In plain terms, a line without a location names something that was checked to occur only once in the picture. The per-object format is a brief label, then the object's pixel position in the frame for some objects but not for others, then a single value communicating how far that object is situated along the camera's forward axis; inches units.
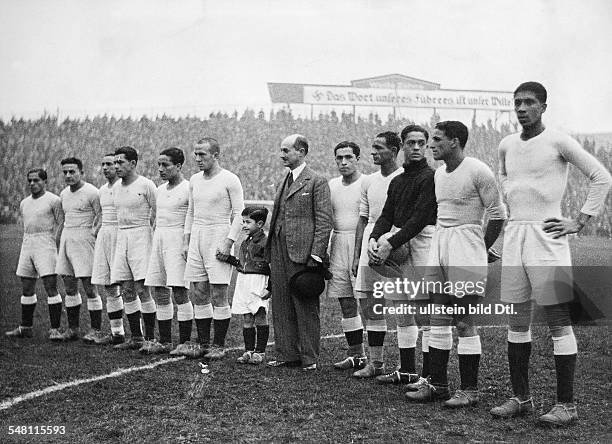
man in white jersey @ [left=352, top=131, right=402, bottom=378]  201.3
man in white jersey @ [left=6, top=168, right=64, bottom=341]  277.7
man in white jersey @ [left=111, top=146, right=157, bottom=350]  254.4
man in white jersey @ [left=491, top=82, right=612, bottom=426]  148.6
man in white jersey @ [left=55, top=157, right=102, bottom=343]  273.0
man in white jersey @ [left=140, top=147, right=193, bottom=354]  244.5
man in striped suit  215.5
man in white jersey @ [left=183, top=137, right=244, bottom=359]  236.5
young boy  230.2
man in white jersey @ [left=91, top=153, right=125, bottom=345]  262.8
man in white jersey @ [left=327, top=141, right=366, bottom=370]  217.8
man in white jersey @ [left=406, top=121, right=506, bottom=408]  163.8
